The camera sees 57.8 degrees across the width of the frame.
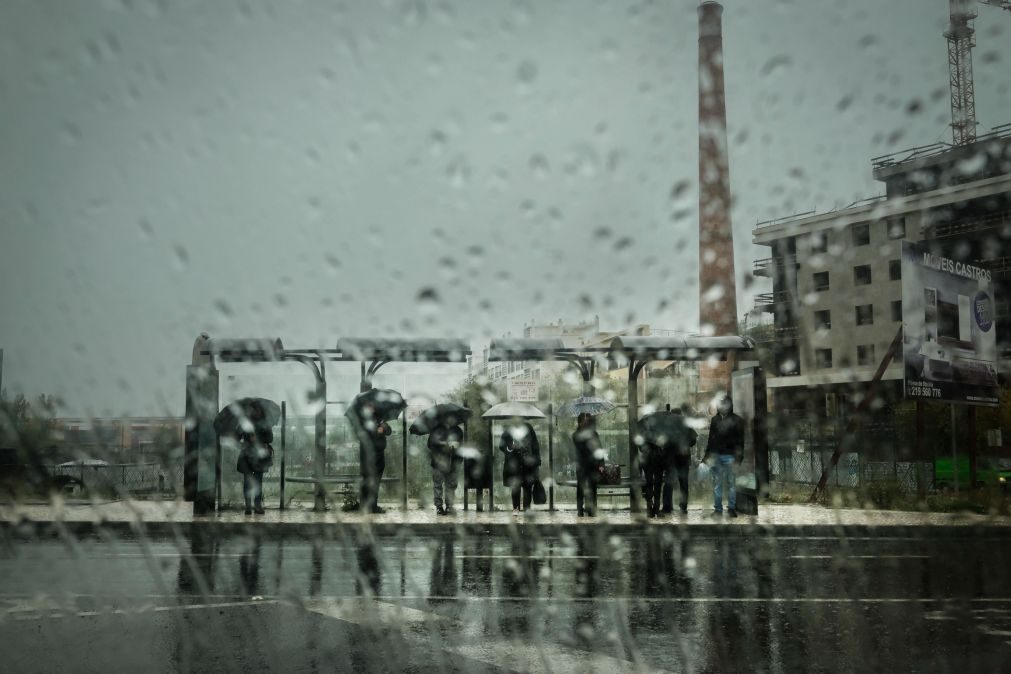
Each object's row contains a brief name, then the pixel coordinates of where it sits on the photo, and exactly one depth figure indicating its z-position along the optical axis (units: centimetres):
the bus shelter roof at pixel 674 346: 1480
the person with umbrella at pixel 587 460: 1490
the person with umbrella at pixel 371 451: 1513
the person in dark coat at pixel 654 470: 1468
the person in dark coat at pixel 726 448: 1438
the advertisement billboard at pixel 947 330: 1752
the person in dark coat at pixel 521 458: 1538
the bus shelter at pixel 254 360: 1522
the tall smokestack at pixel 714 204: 3881
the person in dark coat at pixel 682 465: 1462
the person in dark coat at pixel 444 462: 1498
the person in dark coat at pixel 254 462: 1489
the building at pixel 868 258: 3806
